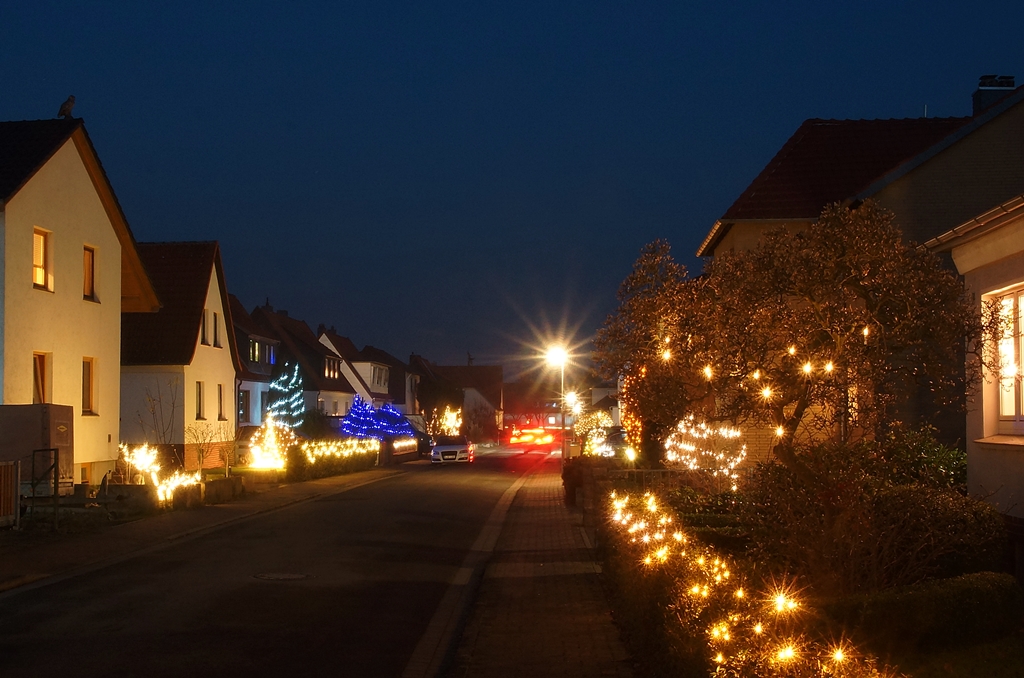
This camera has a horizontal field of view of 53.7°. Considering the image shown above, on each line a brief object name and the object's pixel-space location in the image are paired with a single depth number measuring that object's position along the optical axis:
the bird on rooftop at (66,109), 24.64
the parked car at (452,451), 47.44
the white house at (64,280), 21.38
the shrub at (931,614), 6.97
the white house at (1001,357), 9.21
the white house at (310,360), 61.31
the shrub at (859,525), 7.47
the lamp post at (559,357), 31.92
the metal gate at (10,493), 16.22
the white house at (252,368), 43.81
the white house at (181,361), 33.78
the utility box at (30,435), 18.89
